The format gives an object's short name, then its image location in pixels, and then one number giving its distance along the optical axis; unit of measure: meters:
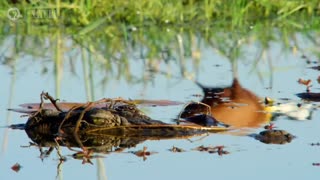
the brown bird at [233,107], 8.45
